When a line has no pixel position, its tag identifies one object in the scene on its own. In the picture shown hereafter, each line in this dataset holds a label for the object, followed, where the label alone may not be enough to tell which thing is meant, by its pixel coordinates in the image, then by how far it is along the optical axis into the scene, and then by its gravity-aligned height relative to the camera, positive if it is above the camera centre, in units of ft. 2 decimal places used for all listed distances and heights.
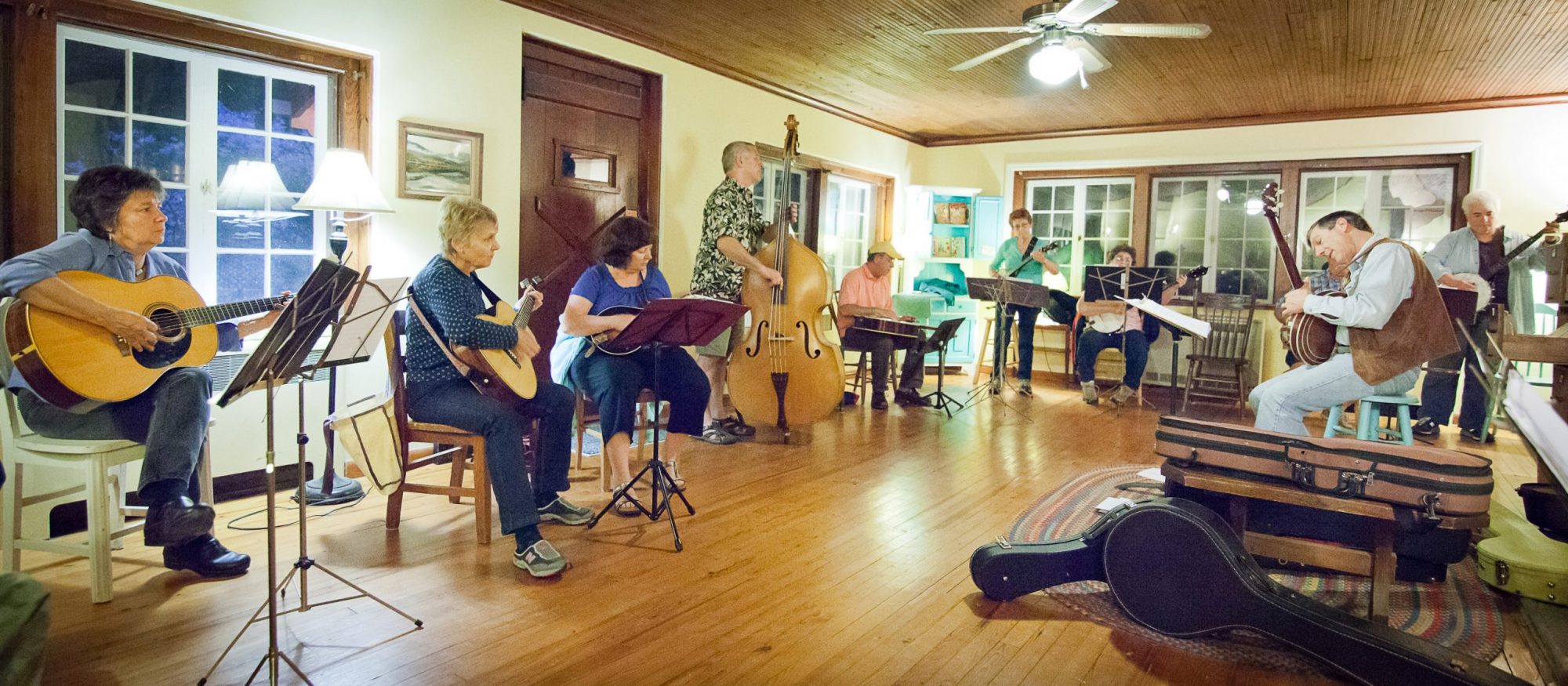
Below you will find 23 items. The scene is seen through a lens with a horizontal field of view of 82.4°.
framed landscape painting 13.48 +1.82
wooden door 16.02 +2.40
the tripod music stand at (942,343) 20.39 -1.09
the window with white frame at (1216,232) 25.25 +2.08
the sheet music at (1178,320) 12.75 -0.24
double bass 14.73 -0.94
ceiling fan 13.57 +4.25
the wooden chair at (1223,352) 22.65 -1.26
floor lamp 11.31 +1.00
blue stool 11.44 -1.37
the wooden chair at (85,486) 8.19 -2.03
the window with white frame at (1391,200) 22.86 +2.89
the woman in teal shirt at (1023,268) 24.04 +0.85
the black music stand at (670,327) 9.85 -0.46
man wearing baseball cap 19.66 -0.59
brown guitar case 7.86 -1.45
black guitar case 6.73 -2.50
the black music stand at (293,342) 6.31 -0.49
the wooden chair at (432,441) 10.07 -1.82
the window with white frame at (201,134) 10.60 +1.75
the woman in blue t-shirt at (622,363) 11.59 -1.05
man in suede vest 10.45 -0.30
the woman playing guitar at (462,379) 9.36 -1.05
